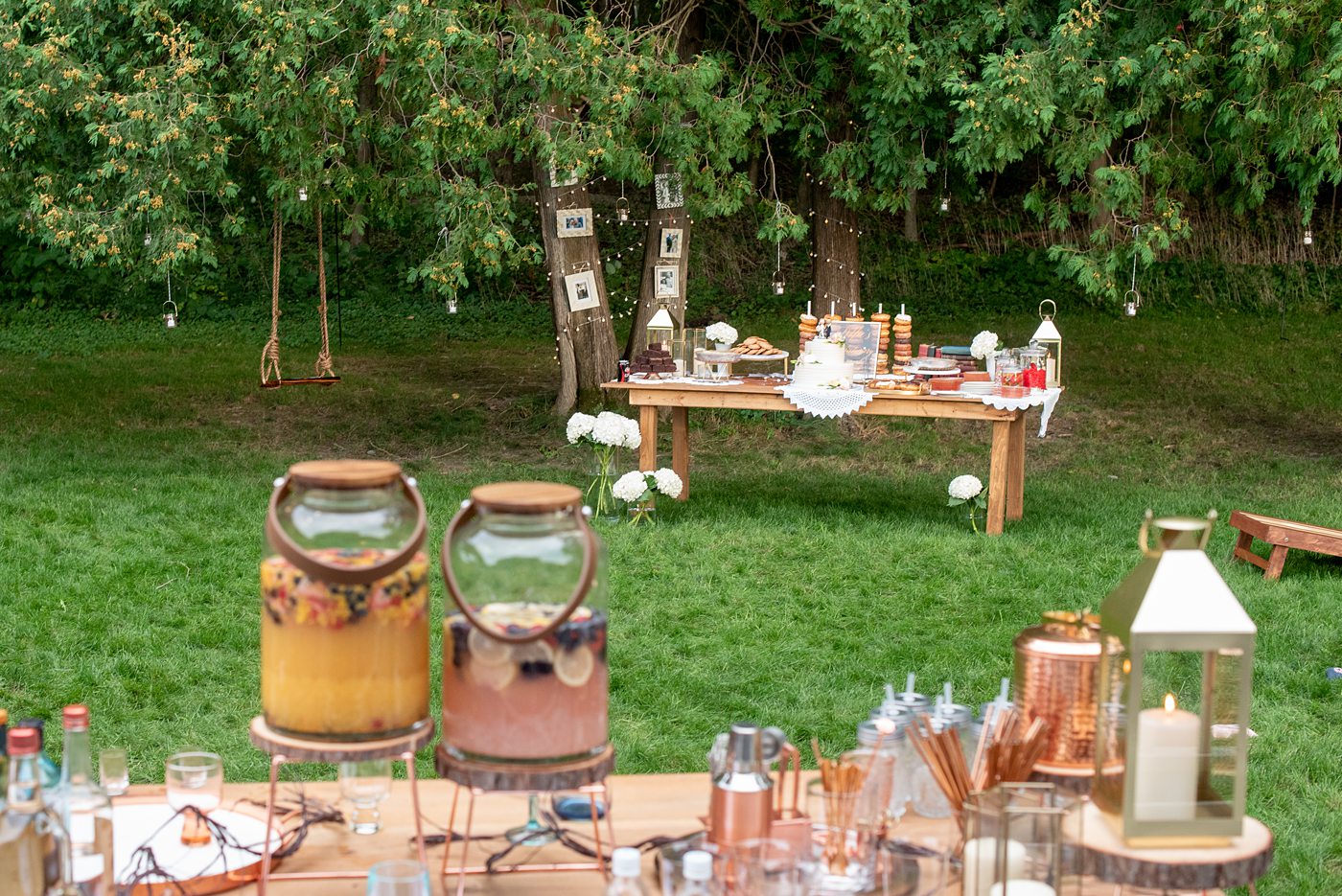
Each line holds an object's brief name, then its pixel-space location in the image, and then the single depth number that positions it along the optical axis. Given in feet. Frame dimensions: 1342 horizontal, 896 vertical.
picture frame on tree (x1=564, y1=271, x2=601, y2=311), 35.73
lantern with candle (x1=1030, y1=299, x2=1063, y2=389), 27.66
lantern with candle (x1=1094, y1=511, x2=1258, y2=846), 7.03
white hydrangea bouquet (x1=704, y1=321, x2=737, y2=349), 28.68
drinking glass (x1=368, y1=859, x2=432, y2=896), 6.89
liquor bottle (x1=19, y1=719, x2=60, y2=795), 7.13
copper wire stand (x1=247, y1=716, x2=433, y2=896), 7.37
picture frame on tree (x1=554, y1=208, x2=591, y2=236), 35.06
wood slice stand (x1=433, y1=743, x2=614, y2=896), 7.27
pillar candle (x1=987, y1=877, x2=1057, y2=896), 7.00
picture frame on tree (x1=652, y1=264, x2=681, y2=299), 36.86
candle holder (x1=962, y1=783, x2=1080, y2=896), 7.03
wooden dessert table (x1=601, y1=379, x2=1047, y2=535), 26.45
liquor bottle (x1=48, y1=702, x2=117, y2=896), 7.19
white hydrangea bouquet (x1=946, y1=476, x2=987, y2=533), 27.30
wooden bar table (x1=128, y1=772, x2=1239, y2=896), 7.79
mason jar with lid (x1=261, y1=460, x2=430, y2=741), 7.29
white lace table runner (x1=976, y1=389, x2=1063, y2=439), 26.13
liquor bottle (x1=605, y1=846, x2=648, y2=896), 6.51
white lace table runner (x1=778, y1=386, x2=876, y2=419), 26.45
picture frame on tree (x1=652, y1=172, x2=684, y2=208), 34.81
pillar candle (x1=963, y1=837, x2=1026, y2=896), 7.11
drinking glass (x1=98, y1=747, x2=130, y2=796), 8.48
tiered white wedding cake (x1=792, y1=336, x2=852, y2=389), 26.91
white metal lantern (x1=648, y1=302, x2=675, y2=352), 28.58
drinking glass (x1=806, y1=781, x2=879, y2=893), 7.32
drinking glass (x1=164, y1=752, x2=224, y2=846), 8.63
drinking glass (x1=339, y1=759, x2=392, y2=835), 8.48
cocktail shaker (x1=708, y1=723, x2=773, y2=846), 7.49
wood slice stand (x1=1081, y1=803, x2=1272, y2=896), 6.99
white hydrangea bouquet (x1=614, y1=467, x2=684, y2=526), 26.32
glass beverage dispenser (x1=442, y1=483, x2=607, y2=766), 7.25
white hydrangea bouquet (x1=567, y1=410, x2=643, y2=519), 26.78
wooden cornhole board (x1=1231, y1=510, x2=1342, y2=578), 23.50
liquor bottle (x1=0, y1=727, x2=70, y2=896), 6.76
